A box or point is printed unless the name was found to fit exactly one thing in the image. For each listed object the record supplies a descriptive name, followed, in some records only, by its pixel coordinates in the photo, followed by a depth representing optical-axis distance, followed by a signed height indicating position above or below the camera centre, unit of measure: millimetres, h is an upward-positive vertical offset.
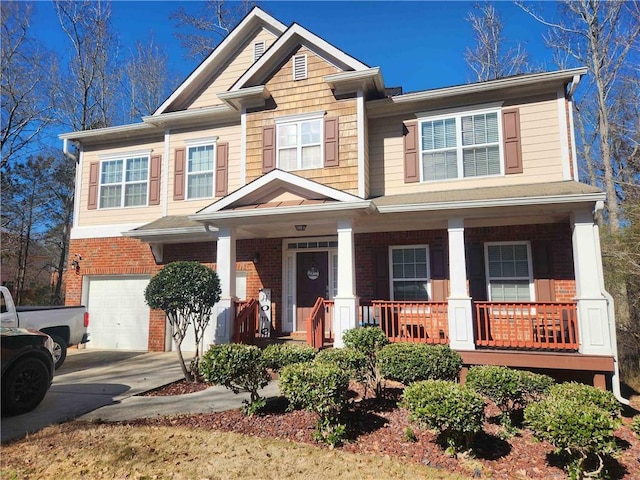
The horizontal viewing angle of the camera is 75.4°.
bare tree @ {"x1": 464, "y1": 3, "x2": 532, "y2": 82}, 19250 +11154
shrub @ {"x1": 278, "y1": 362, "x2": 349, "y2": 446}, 4660 -1200
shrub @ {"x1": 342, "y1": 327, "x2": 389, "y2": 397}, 6067 -888
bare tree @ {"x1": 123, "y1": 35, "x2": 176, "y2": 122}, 22281 +11172
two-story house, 7688 +1750
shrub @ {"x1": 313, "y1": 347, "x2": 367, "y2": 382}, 5473 -964
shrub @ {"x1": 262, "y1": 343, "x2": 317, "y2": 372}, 5832 -958
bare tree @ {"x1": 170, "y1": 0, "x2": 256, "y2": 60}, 20312 +13023
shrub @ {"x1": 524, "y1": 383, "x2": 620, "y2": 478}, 3797 -1341
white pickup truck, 8500 -686
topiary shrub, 7027 -57
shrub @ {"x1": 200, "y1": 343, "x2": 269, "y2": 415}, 5473 -1071
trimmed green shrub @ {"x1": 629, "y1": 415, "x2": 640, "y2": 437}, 4364 -1490
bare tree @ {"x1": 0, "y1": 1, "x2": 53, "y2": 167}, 18078 +9482
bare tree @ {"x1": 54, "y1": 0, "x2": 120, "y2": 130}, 19859 +11054
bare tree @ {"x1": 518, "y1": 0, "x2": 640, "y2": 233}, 15875 +9387
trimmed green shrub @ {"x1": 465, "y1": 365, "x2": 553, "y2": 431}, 4988 -1207
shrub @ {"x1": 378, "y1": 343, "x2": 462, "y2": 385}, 5582 -1036
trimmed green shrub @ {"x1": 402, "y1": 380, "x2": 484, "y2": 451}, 4234 -1269
